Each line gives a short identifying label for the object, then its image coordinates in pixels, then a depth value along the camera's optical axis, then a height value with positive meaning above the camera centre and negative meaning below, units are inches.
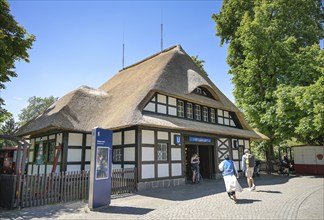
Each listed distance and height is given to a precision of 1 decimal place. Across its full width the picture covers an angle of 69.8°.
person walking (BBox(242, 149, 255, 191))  416.2 -23.3
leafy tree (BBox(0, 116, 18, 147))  1652.9 +194.1
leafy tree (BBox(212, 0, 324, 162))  719.7 +314.6
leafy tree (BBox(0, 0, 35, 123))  511.1 +252.3
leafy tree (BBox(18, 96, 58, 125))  2080.5 +422.5
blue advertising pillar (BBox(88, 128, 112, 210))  298.0 -20.0
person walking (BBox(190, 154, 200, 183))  530.9 -24.8
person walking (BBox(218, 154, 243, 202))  327.6 -34.2
